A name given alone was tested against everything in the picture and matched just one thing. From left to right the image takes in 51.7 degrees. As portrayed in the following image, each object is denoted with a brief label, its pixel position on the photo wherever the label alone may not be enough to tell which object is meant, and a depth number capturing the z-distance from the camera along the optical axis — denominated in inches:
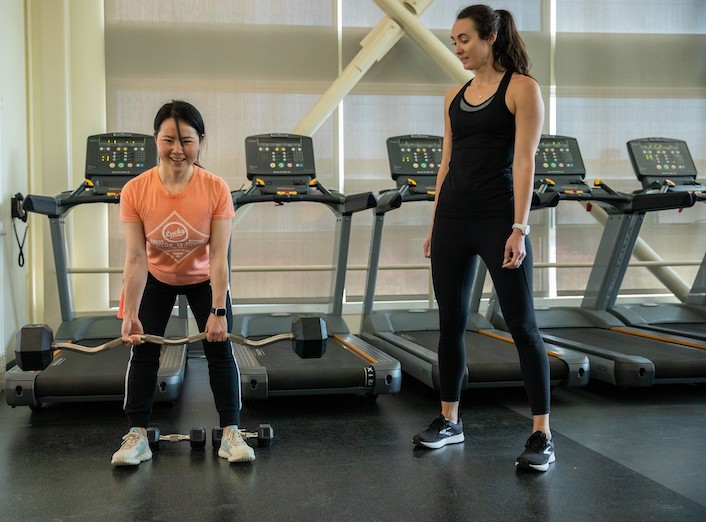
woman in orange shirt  97.7
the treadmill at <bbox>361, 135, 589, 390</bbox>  145.1
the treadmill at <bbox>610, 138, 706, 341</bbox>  196.5
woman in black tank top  98.6
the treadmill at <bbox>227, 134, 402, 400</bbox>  138.3
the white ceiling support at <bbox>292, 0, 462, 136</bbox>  218.5
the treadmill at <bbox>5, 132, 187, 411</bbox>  132.6
